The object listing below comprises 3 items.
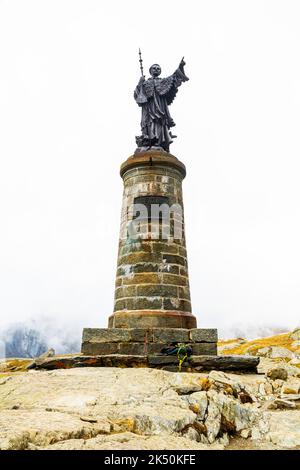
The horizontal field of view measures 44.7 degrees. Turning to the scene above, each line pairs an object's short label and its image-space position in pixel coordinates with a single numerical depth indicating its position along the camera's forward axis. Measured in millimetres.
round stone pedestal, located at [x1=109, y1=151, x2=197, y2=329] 9852
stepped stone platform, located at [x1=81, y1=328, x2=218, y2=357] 9078
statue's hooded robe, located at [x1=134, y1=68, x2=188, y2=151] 12109
